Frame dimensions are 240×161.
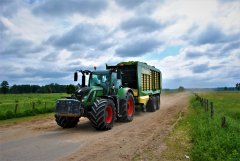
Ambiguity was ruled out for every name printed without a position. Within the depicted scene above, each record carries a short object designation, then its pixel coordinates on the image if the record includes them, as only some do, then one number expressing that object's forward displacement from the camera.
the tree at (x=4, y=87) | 113.88
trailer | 19.28
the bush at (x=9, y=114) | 19.90
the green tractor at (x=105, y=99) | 13.44
